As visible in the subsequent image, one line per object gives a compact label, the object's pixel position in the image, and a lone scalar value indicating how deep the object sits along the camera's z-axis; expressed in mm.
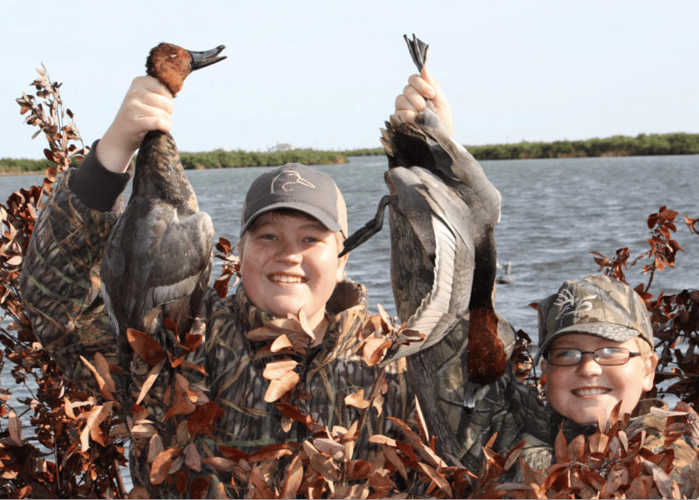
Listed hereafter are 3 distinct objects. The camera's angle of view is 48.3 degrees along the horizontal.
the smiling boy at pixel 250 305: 2453
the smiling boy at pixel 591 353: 2482
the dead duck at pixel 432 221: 2189
